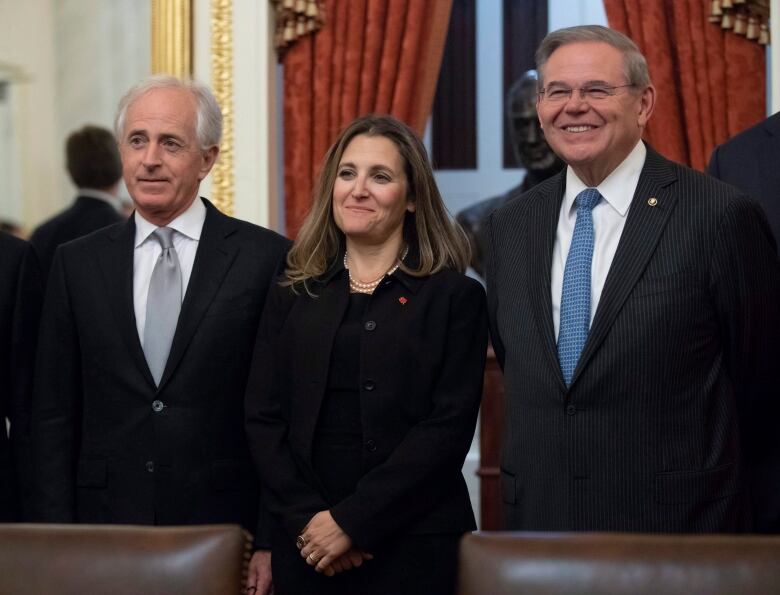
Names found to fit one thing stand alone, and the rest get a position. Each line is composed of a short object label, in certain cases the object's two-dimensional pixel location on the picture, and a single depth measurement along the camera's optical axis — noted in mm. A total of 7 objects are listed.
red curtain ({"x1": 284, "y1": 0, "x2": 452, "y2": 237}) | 5176
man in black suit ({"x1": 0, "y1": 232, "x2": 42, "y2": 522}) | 2973
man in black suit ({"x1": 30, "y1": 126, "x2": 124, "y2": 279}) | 5129
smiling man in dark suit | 2596
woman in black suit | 2656
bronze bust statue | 5387
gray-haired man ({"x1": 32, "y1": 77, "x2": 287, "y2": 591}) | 2838
